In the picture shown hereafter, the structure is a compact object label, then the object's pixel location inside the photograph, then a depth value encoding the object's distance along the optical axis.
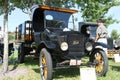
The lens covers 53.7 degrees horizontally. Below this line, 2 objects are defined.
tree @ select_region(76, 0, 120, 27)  9.44
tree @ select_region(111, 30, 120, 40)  24.35
